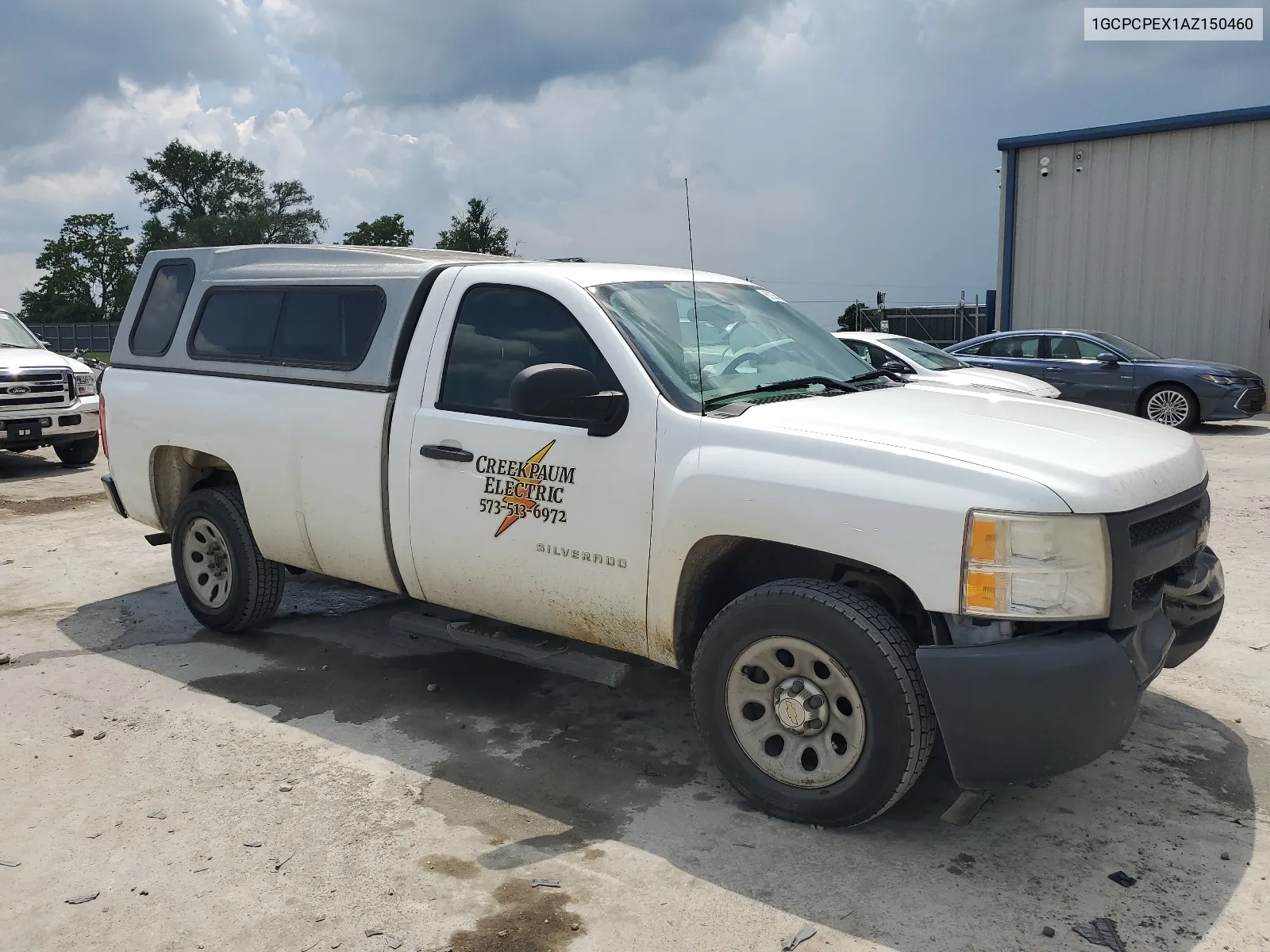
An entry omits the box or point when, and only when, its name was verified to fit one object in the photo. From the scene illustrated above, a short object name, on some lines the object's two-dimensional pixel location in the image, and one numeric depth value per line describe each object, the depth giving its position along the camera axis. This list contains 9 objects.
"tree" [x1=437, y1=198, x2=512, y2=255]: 52.53
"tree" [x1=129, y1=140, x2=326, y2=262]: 74.19
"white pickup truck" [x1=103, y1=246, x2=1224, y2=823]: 3.18
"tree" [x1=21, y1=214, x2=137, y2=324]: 77.12
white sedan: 11.32
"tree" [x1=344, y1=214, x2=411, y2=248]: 74.12
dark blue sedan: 14.23
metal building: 18.55
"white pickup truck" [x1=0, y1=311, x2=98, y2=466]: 11.43
